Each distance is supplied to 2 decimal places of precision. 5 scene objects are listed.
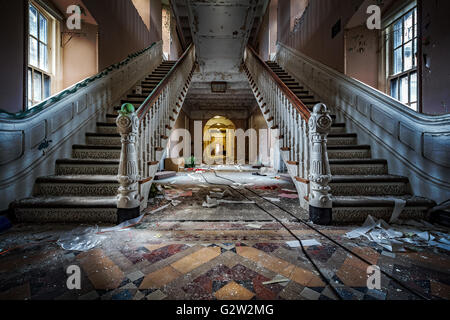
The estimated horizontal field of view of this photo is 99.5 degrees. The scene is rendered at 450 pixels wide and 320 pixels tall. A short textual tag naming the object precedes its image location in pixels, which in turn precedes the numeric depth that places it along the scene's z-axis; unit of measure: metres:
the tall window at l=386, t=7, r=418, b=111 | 2.72
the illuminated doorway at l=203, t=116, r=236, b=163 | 11.98
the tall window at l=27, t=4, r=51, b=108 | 2.63
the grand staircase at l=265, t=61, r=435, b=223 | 1.94
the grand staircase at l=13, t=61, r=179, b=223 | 1.88
